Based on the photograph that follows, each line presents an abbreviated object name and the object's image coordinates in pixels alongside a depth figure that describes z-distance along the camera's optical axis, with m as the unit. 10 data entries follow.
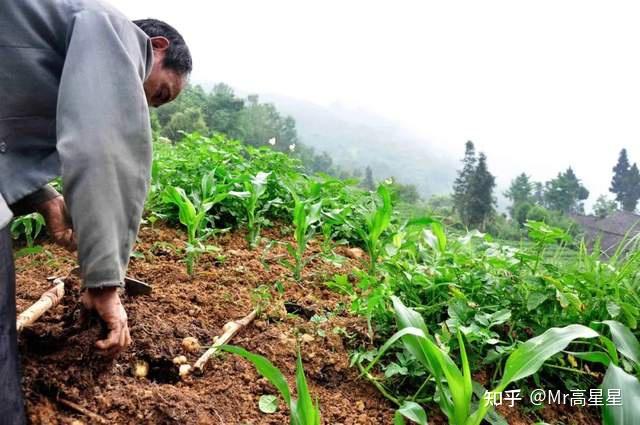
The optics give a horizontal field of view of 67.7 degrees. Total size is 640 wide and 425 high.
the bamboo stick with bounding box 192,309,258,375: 1.20
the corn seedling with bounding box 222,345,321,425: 0.90
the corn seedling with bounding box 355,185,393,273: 1.70
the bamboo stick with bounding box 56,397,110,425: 0.99
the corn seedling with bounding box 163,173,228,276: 1.70
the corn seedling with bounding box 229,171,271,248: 2.06
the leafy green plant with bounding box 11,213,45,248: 1.85
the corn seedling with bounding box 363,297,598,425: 1.04
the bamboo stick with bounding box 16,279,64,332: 1.17
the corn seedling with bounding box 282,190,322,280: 1.75
